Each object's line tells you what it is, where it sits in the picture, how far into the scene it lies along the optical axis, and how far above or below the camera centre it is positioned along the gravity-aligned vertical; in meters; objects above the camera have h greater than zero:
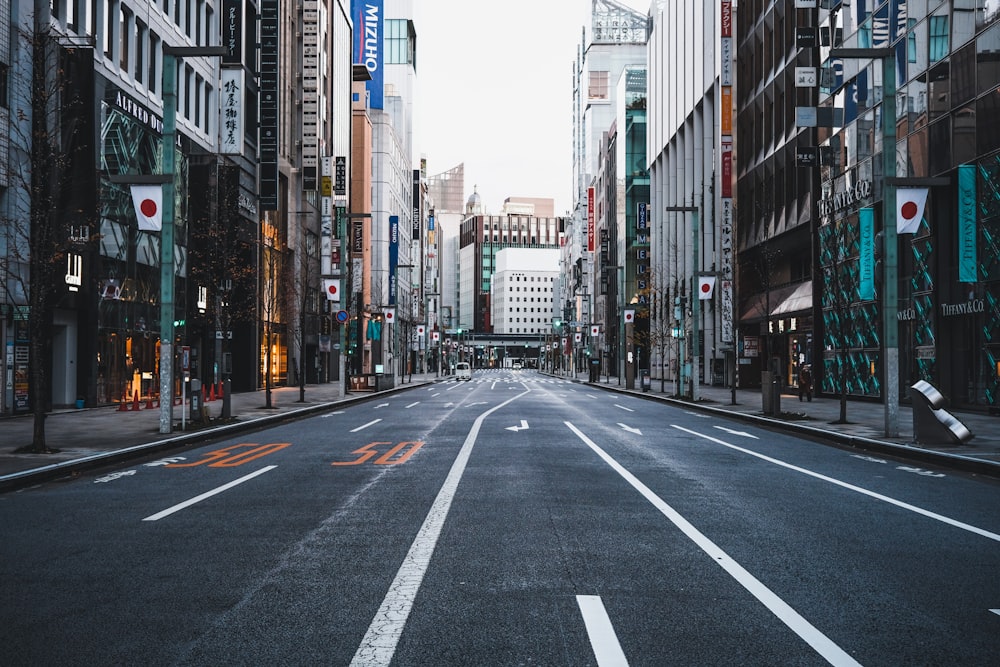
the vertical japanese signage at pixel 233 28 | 40.50 +15.55
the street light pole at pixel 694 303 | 35.51 +1.94
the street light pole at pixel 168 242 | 17.78 +2.25
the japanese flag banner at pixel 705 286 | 35.09 +2.55
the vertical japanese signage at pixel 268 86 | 44.69 +13.89
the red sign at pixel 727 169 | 51.59 +10.97
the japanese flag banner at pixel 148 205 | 17.38 +2.95
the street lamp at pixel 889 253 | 17.70 +2.01
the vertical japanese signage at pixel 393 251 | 88.88 +10.26
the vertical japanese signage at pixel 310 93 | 55.44 +16.81
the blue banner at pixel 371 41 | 87.25 +32.03
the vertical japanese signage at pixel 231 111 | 39.66 +11.16
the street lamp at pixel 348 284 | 36.88 +4.05
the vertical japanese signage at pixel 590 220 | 113.38 +17.45
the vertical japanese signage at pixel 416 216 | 115.21 +18.25
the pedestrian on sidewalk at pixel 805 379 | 35.94 -1.39
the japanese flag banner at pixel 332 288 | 35.78 +2.49
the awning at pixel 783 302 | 41.67 +2.44
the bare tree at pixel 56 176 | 23.02 +4.84
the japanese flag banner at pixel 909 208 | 17.23 +2.85
